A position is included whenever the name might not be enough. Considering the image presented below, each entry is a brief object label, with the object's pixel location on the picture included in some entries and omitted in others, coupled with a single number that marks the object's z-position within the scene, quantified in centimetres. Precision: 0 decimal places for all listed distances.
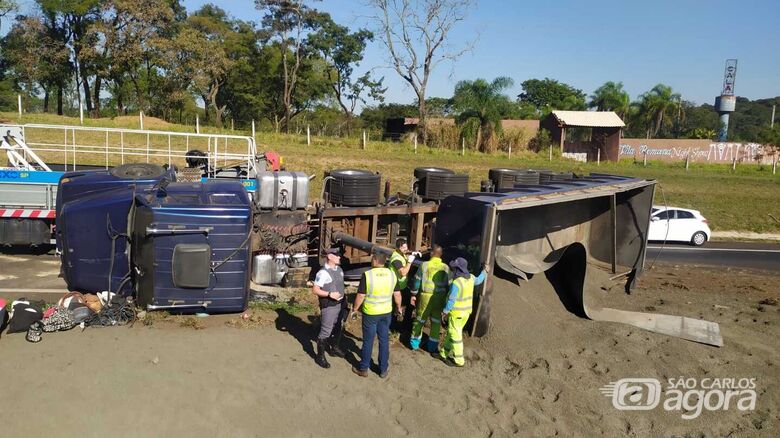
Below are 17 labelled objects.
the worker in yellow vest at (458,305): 730
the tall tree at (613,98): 6106
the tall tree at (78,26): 3988
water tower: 7381
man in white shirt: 714
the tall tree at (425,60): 3909
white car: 1902
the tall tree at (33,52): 3984
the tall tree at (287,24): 4497
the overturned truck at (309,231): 816
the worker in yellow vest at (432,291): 770
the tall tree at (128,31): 3859
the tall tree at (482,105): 3838
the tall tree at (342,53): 4812
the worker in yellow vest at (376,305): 687
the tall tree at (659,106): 6028
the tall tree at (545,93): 7906
